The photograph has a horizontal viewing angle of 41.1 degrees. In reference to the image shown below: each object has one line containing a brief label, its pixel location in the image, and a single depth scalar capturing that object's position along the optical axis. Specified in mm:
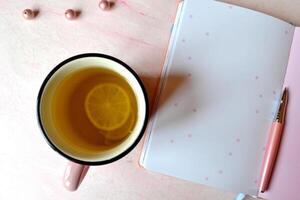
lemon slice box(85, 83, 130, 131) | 471
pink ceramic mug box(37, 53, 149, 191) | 412
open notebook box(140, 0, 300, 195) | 493
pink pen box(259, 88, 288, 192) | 491
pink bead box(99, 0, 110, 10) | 498
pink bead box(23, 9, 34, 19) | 494
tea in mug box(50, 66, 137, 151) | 463
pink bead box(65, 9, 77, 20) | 494
